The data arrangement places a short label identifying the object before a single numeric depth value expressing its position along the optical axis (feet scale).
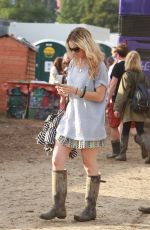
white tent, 114.69
